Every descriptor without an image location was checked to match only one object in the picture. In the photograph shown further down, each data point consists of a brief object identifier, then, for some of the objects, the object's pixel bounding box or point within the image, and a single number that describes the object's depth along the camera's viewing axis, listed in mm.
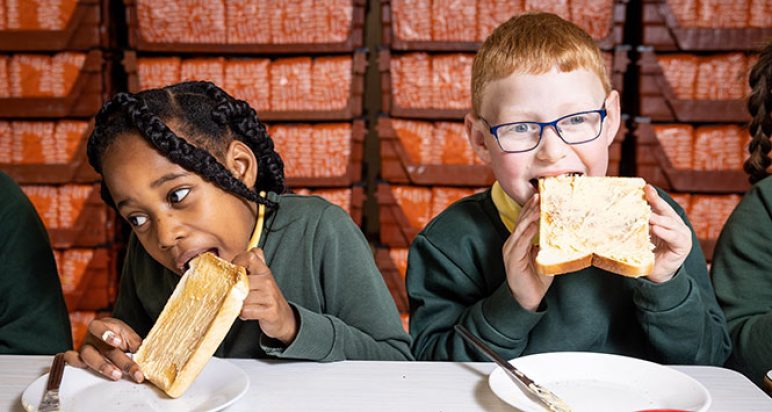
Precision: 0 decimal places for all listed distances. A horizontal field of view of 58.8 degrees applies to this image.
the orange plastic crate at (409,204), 2949
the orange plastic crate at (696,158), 2803
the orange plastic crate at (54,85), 2902
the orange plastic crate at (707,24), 2703
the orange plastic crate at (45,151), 2951
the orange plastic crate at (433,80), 2828
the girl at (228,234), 1063
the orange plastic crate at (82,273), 3020
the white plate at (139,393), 885
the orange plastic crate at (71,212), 2979
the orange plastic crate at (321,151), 2920
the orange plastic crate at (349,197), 2973
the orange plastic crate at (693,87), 2758
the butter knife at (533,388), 846
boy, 1146
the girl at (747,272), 1349
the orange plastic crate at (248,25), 2822
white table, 885
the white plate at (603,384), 871
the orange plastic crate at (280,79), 2875
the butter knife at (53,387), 857
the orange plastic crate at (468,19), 2762
